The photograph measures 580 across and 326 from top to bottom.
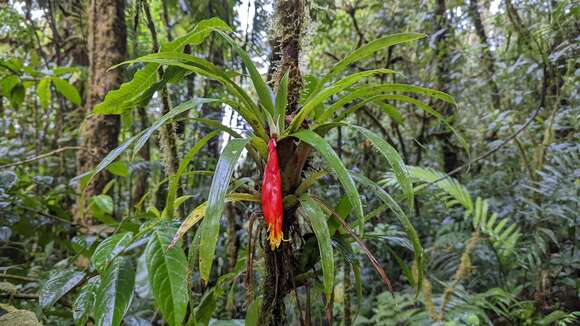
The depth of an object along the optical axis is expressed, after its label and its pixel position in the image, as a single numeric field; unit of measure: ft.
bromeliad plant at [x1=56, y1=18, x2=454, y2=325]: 1.91
